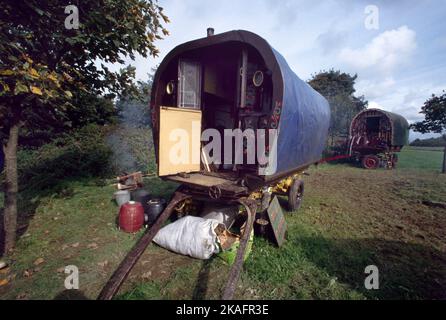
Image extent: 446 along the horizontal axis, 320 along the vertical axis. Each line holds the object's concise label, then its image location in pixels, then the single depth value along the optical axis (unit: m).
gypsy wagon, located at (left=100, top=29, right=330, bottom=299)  3.62
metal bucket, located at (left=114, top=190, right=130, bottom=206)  6.02
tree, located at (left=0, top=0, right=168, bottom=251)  2.94
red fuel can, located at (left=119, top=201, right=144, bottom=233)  4.64
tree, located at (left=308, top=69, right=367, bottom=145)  21.94
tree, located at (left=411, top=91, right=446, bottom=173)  12.66
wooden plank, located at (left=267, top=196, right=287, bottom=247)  4.14
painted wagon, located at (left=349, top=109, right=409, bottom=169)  14.04
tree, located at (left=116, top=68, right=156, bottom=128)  13.74
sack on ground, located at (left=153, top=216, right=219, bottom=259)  3.66
